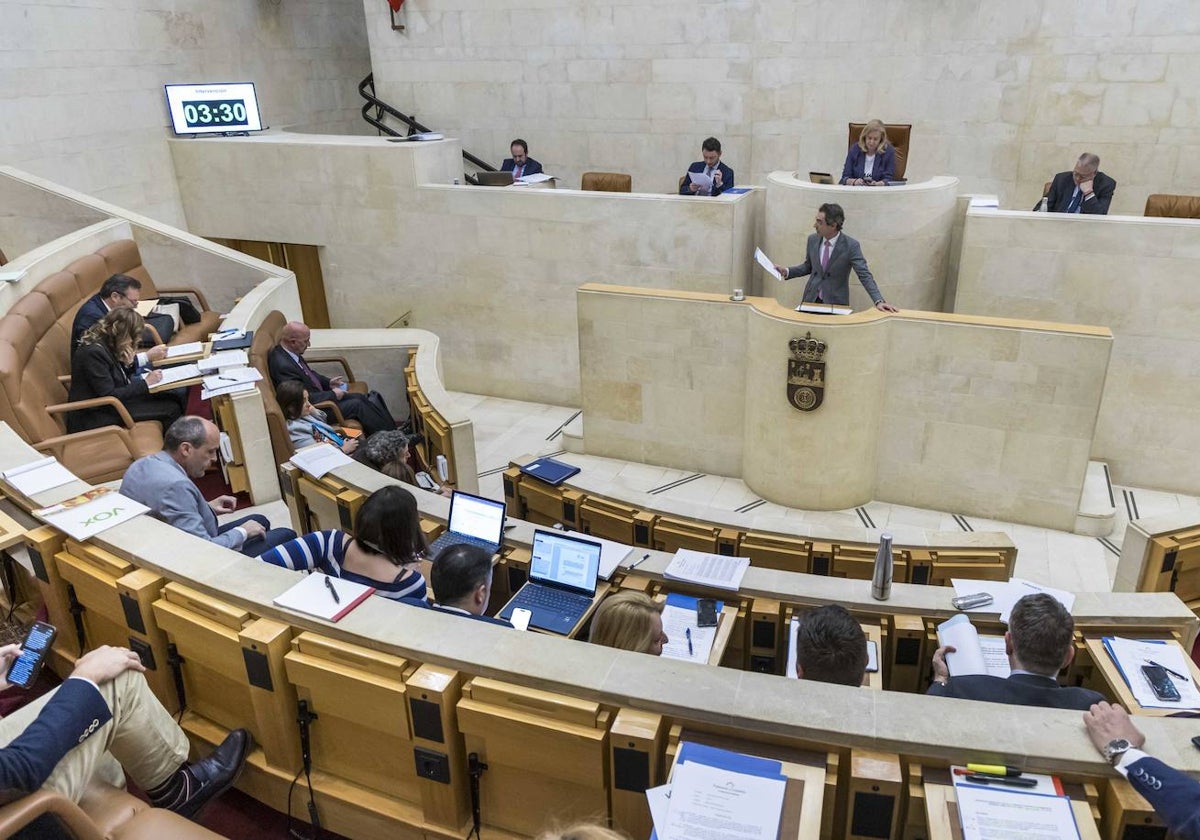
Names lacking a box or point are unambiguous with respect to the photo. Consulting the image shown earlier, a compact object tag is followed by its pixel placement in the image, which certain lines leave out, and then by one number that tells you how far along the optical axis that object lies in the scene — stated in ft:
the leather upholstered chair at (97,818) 6.72
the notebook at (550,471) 15.26
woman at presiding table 24.72
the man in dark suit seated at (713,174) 27.91
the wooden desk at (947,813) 6.71
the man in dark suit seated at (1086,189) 23.40
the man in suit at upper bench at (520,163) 31.86
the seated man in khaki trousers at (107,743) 7.18
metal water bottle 10.54
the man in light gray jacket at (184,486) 12.73
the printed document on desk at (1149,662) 9.57
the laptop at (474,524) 12.40
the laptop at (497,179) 29.32
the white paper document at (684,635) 10.39
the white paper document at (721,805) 6.74
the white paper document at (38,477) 11.87
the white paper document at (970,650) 9.84
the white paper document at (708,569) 11.20
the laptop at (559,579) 11.18
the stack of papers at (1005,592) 10.81
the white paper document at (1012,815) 6.64
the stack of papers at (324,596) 8.95
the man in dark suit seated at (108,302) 20.21
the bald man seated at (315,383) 21.67
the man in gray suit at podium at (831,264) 22.29
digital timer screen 33.06
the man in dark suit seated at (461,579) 10.01
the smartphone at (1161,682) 9.64
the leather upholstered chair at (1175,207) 23.50
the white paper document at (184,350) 21.16
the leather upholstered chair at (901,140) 29.07
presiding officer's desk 24.29
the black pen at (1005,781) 6.98
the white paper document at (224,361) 20.02
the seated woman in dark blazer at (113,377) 18.85
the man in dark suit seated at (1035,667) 8.79
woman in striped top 10.57
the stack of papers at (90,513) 10.72
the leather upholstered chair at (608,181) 30.07
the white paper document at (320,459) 14.75
